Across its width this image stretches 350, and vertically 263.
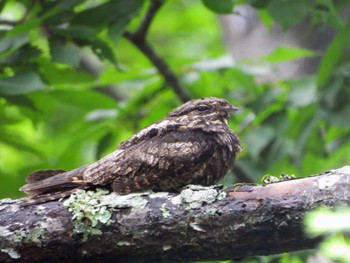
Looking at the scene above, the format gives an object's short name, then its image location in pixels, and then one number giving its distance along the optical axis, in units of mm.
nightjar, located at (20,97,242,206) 7059
